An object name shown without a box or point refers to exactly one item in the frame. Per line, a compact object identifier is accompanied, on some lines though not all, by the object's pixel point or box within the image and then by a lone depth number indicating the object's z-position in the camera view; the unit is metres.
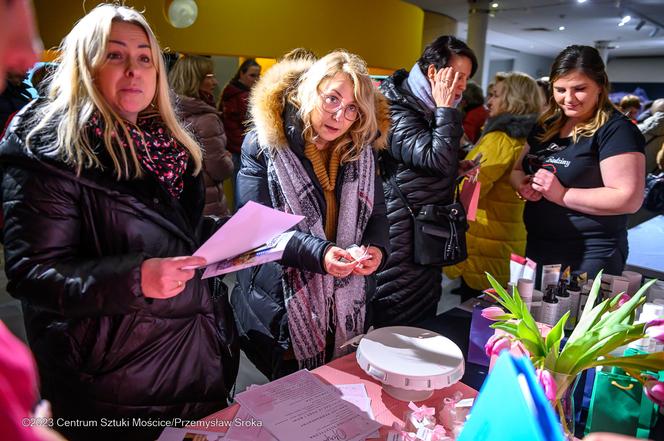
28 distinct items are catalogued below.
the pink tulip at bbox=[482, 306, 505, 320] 1.13
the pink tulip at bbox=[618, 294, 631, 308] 1.38
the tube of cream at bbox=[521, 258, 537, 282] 1.52
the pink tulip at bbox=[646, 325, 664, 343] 1.03
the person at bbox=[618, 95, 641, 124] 5.55
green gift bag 1.08
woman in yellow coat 2.56
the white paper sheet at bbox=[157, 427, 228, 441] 0.99
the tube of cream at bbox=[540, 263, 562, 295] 1.61
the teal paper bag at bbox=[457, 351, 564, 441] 0.49
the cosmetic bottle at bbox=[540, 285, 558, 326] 1.53
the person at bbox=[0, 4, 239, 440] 1.03
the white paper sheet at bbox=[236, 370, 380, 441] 1.02
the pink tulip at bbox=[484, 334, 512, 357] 1.02
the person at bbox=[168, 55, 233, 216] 3.12
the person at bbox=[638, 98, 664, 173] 3.97
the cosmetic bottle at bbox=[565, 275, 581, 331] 1.62
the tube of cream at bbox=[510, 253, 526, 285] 1.54
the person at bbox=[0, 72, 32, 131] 2.46
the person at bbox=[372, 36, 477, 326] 1.98
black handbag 2.07
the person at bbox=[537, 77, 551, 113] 3.36
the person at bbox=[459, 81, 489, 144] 5.11
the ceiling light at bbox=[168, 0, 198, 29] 3.96
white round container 1.13
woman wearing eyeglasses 1.58
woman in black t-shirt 1.80
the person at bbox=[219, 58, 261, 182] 4.40
